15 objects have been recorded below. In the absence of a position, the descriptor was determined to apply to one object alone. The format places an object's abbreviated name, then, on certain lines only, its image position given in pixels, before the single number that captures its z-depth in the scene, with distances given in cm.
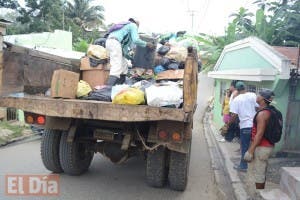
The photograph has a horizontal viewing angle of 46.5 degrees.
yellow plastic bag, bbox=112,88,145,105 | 404
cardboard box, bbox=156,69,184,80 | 521
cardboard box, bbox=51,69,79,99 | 421
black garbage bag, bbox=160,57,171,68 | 587
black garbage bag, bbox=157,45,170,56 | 609
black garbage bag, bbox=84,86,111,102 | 450
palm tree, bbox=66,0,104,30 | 3366
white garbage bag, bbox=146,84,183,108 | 396
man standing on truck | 523
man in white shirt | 609
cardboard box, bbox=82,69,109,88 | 538
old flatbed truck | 396
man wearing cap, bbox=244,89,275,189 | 446
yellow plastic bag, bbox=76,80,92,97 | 471
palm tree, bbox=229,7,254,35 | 1435
